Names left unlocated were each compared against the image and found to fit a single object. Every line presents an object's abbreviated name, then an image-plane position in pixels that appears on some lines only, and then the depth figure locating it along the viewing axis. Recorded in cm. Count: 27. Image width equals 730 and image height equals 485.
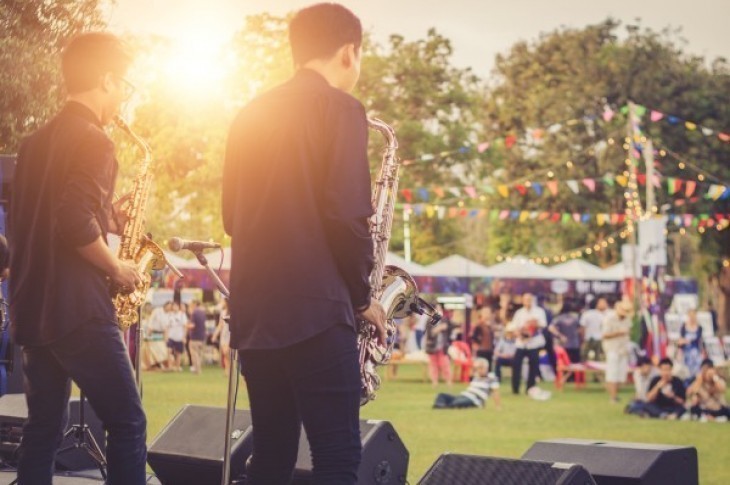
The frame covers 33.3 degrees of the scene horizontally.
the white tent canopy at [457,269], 2600
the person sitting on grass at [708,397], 1346
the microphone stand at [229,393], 451
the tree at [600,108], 3631
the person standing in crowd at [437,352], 1869
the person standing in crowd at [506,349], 1745
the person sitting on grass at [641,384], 1426
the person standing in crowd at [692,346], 1666
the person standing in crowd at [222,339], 2003
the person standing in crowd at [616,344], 1606
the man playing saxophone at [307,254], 306
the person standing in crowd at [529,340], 1686
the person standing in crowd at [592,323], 2075
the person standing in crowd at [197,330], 2185
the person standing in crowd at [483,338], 1784
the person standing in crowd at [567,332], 1873
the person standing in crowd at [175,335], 2156
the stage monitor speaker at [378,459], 473
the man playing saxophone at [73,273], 356
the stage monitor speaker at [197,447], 521
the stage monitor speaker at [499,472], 409
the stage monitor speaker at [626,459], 442
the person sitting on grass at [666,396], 1370
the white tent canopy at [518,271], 2572
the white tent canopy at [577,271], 2633
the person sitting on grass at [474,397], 1465
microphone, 427
